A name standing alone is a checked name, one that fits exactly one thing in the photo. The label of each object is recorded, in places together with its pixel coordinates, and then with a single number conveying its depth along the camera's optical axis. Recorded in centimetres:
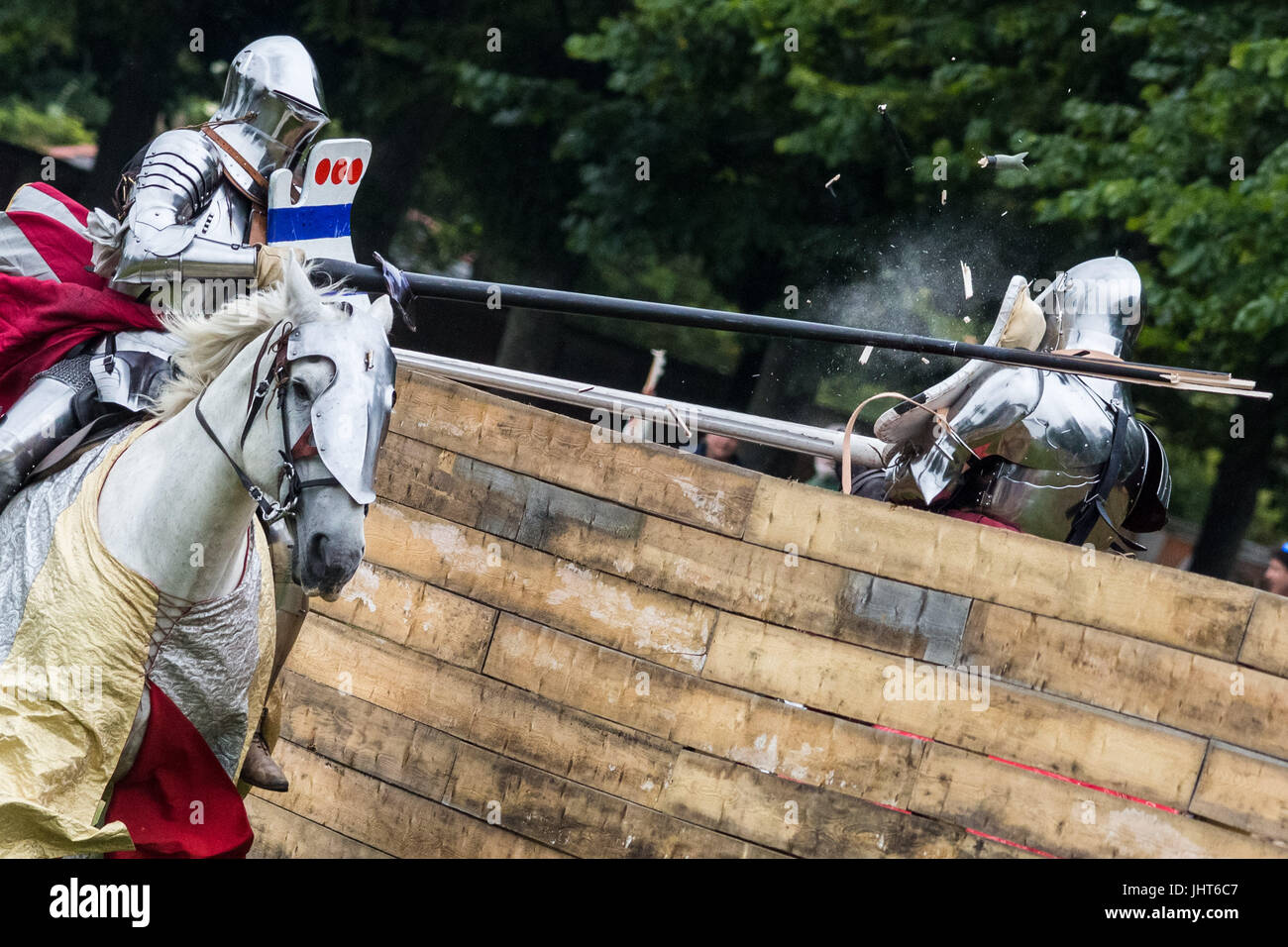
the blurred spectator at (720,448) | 1647
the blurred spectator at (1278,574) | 1412
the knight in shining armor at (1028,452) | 963
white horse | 601
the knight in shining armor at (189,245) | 741
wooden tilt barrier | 714
